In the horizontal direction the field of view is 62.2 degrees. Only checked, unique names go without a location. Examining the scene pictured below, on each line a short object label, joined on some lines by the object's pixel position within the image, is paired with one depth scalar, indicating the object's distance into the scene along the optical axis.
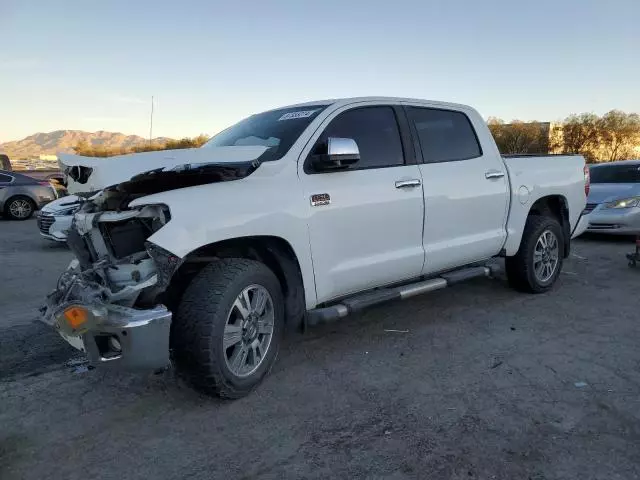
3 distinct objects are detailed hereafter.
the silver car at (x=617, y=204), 8.99
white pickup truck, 2.98
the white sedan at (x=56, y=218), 8.98
